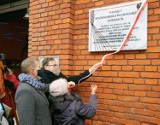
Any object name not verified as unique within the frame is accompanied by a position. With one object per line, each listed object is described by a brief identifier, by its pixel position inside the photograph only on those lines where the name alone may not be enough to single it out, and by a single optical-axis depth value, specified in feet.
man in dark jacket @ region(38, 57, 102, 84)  6.39
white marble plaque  5.92
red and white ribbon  5.87
